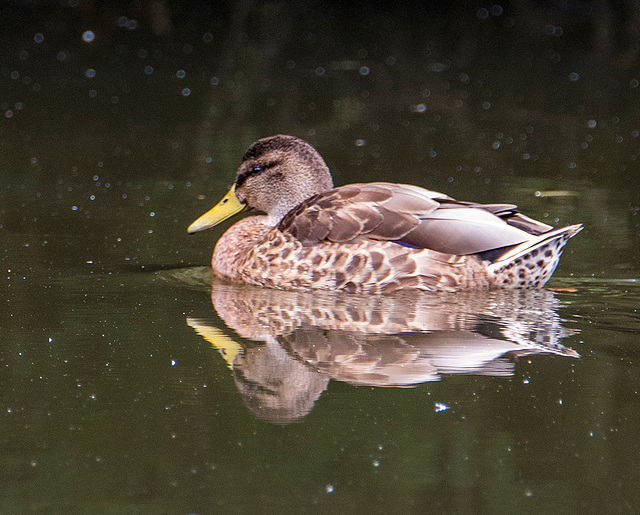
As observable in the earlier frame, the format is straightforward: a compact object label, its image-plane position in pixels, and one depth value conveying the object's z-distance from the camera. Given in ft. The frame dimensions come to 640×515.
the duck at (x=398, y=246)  43.55
